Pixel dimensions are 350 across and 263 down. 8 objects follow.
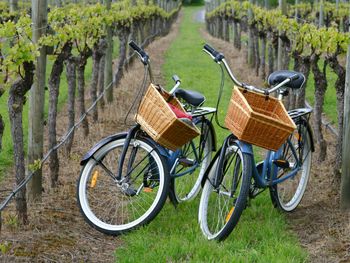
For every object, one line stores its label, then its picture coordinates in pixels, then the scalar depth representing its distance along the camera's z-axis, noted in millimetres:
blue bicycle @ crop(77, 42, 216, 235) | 9862
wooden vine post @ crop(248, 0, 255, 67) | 33312
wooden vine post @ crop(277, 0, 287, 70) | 20998
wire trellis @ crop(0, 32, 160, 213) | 9642
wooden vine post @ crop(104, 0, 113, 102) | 21861
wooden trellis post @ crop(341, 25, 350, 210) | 10815
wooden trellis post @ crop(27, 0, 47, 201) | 11173
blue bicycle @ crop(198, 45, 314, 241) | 9403
